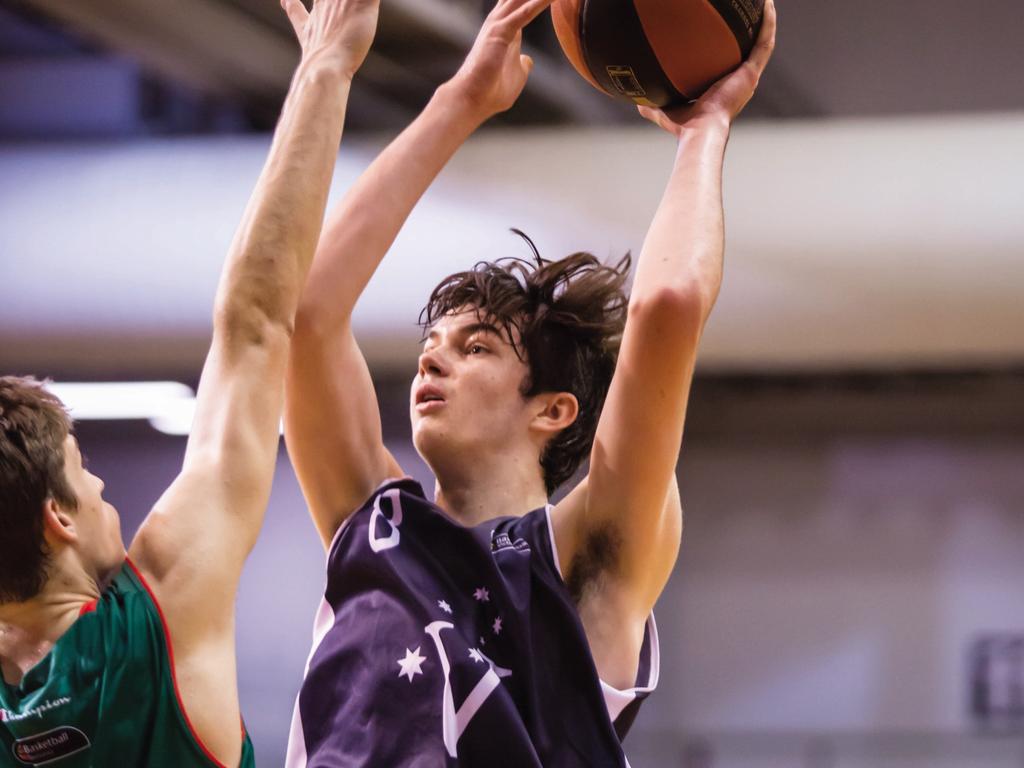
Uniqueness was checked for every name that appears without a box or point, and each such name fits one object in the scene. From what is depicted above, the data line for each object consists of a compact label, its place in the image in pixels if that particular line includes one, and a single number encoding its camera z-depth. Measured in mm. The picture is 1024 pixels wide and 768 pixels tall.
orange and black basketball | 4648
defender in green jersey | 3561
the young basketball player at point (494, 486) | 4074
